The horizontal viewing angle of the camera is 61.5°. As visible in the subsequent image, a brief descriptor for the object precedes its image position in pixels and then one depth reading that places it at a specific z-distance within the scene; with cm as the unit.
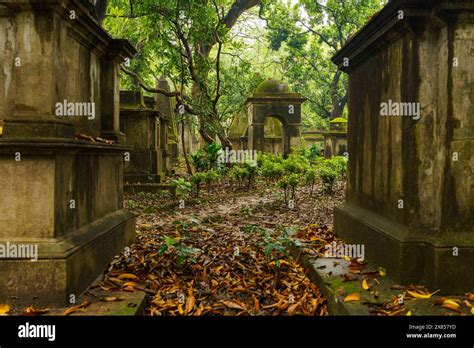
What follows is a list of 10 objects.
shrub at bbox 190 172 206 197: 1008
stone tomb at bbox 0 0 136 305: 305
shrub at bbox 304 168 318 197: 994
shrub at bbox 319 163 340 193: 966
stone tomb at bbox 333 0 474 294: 316
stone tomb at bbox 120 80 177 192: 1135
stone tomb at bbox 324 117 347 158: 1939
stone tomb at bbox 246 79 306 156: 1688
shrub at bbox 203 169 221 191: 1052
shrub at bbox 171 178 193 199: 956
